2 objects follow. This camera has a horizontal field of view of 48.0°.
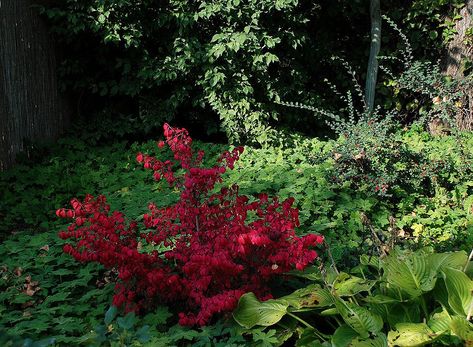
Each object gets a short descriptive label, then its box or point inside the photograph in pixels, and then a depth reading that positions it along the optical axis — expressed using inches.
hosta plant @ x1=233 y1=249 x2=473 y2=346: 103.8
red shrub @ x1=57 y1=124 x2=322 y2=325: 117.2
